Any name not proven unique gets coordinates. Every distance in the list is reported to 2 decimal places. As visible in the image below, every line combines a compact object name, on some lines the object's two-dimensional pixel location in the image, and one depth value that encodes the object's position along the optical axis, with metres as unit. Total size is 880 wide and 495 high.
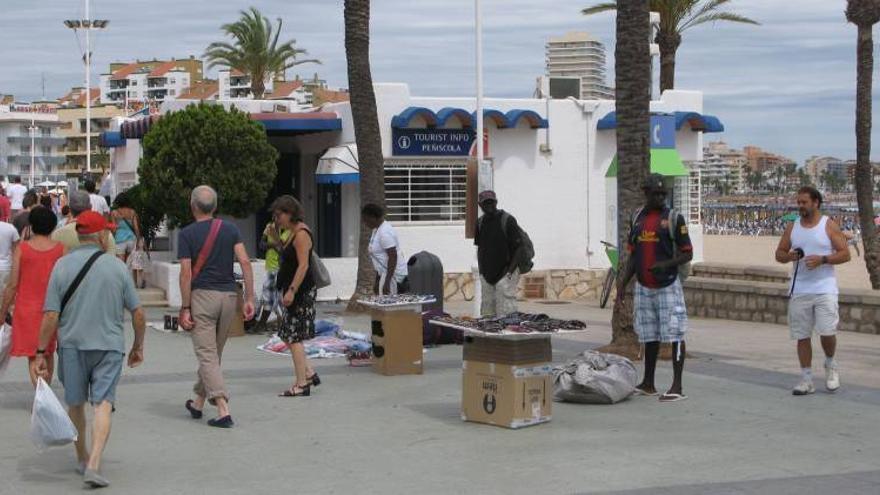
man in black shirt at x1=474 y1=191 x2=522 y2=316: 13.50
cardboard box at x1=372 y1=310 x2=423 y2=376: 12.98
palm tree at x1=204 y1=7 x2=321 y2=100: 60.06
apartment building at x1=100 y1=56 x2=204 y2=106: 159.12
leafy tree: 21.84
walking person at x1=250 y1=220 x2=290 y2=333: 17.27
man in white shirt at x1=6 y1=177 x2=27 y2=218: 27.75
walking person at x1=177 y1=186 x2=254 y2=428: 9.98
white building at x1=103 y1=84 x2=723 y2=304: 23.59
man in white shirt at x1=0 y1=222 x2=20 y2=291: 13.47
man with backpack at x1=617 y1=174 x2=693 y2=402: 11.16
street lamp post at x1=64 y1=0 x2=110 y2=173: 58.47
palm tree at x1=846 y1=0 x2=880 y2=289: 25.36
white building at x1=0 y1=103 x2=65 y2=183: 160.88
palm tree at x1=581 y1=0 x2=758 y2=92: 34.19
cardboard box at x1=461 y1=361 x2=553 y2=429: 9.89
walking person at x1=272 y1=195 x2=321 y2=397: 11.41
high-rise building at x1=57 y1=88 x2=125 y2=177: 141.38
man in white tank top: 11.30
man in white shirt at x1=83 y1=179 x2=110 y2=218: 21.34
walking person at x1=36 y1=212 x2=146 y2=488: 8.19
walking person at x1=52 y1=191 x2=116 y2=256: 11.05
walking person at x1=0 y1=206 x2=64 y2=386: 10.28
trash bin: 16.22
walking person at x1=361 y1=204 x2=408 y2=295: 14.48
